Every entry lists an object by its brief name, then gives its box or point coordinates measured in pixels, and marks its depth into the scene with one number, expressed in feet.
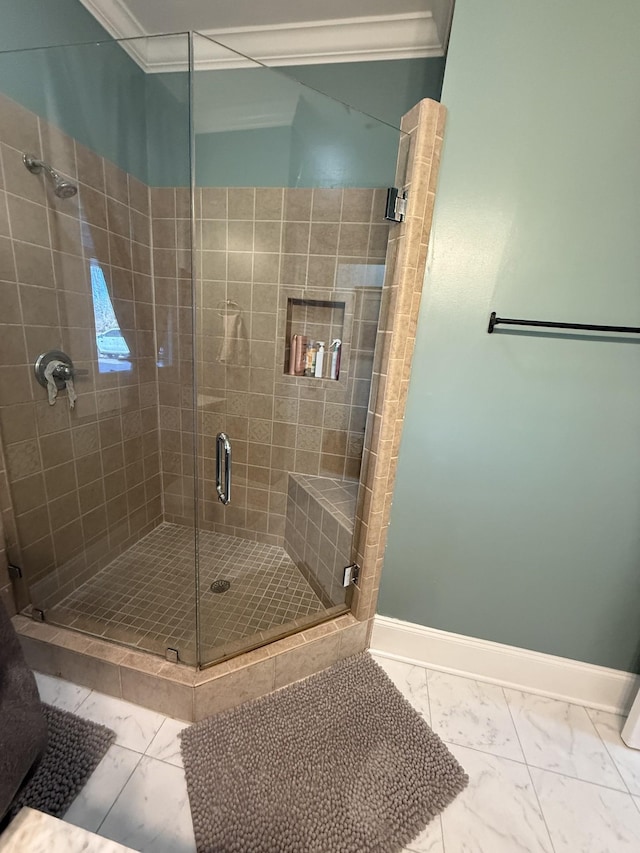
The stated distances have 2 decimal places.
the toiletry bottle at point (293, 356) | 6.04
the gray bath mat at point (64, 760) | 3.00
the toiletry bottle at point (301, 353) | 6.03
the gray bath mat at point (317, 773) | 2.93
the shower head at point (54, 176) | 3.97
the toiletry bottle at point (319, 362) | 5.99
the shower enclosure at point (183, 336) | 4.22
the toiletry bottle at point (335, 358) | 5.88
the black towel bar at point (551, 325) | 3.24
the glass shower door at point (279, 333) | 4.77
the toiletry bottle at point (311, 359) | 6.02
